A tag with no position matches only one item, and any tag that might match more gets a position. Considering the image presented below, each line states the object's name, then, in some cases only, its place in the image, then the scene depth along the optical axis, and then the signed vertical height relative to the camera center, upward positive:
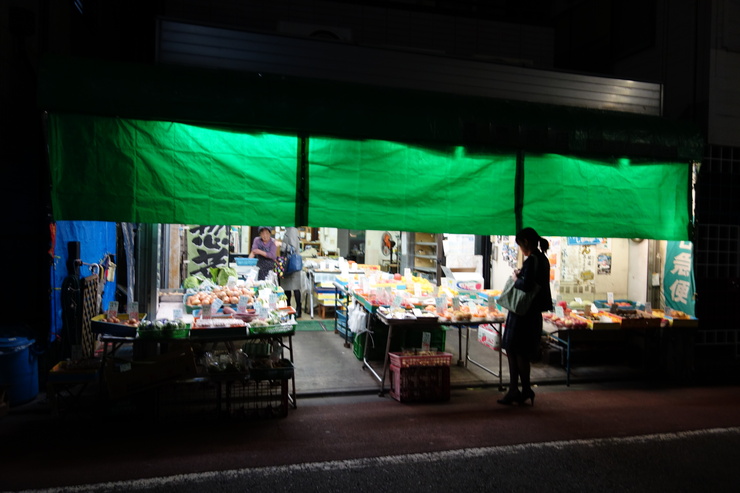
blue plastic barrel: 6.14 -1.71
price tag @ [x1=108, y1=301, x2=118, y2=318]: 6.21 -0.93
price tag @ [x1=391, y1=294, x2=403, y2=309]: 8.09 -0.99
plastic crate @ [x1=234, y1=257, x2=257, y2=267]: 11.85 -0.55
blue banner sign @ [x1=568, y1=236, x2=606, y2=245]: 10.22 +0.10
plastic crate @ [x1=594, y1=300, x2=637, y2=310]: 9.43 -1.12
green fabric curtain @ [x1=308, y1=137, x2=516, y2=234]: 6.85 +0.80
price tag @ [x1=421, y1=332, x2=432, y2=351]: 7.30 -1.48
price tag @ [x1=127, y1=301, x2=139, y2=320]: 6.35 -0.96
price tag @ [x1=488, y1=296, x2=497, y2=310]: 8.12 -0.99
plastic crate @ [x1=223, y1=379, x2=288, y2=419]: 6.34 -2.08
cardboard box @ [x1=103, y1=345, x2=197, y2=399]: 5.79 -1.62
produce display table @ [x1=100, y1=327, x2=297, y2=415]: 6.04 -1.69
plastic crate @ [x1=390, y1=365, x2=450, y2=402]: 7.09 -2.06
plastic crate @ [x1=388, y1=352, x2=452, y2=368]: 7.07 -1.70
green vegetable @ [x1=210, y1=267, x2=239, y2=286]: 9.46 -0.72
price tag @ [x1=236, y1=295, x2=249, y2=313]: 6.95 -0.92
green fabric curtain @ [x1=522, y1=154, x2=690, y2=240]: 7.73 +0.79
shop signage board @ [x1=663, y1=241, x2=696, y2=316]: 8.66 -0.55
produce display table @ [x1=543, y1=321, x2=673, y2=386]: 8.28 -1.66
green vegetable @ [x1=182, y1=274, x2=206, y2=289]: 8.73 -0.80
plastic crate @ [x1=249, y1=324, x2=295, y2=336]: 6.33 -1.17
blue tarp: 7.05 -0.26
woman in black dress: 6.85 -1.08
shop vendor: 11.52 -0.32
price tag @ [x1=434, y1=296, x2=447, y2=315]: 8.02 -1.00
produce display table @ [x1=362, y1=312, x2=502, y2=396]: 7.30 -1.25
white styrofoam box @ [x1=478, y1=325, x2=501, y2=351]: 10.16 -2.00
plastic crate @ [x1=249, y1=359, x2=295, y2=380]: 6.21 -1.70
